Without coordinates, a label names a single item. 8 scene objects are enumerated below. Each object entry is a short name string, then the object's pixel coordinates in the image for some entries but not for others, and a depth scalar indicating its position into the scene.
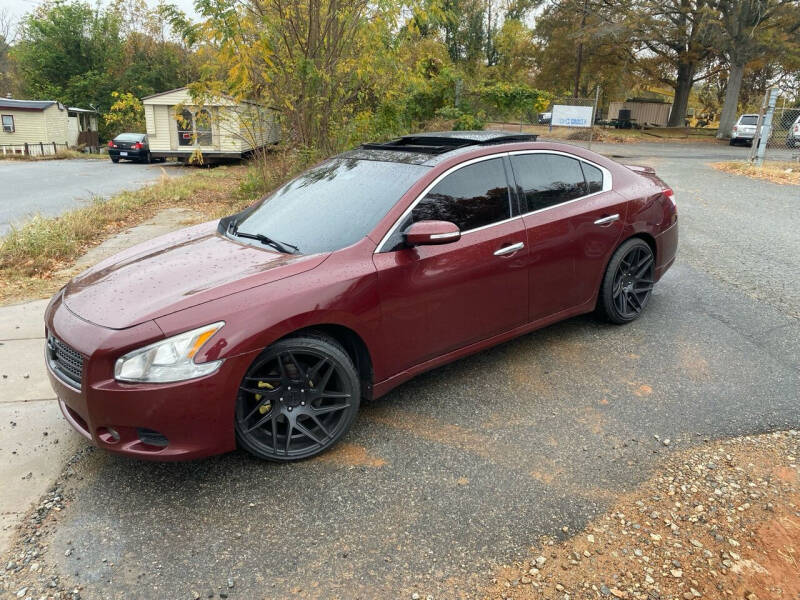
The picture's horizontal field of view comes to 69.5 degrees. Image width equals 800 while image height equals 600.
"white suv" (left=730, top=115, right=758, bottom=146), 26.88
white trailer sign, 19.33
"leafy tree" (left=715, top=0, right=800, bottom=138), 27.03
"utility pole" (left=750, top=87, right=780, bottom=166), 14.20
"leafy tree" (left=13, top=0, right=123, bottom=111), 46.06
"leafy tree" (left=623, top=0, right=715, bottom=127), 29.36
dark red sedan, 2.68
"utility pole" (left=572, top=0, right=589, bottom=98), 33.66
